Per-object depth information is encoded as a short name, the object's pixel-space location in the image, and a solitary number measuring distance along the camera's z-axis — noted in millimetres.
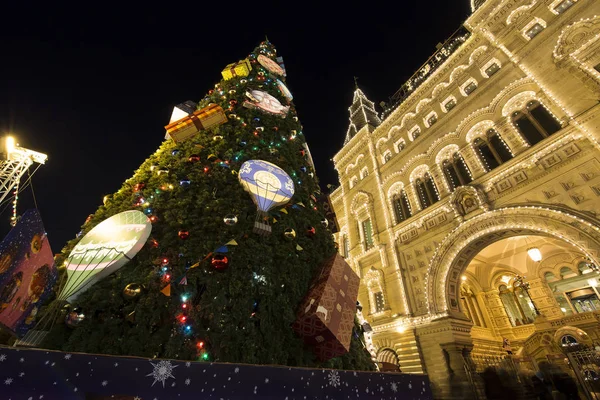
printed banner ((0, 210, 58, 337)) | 2234
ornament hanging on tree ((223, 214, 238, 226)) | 3721
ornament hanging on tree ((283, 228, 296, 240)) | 4117
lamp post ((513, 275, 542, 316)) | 13172
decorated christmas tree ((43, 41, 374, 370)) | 2777
